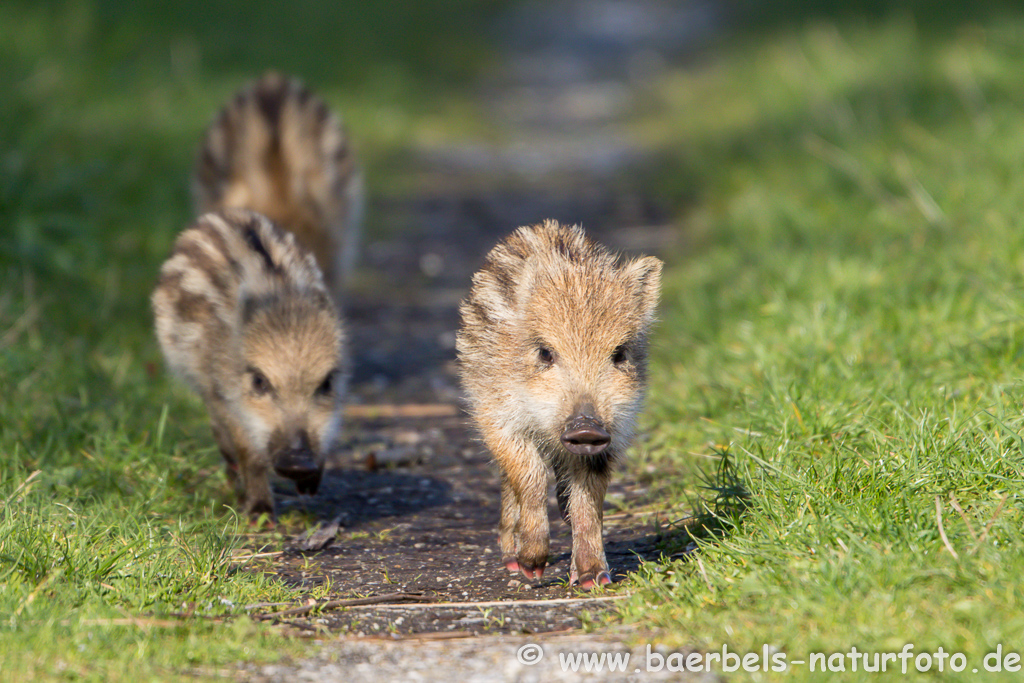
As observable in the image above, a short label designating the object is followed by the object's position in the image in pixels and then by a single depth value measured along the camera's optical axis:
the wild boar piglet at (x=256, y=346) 10.40
